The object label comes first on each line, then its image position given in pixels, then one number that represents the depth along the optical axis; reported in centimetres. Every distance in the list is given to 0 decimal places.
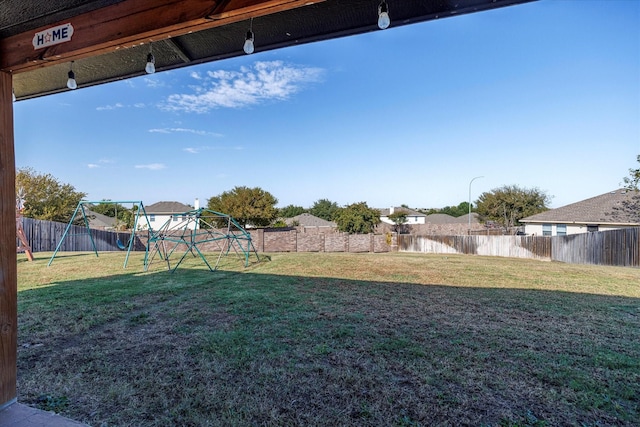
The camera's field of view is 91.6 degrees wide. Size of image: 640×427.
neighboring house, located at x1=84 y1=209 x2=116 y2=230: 4003
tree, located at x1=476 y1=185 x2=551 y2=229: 3095
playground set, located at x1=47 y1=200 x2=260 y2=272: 930
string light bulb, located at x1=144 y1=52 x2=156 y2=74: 241
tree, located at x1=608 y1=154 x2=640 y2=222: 1789
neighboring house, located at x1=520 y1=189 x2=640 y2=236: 1866
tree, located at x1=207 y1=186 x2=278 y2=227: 2466
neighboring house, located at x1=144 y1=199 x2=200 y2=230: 3950
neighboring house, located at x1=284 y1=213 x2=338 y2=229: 4272
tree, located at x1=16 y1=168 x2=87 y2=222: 2105
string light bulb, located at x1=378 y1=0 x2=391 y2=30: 171
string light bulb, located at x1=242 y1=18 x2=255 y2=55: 199
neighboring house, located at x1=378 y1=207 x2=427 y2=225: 5192
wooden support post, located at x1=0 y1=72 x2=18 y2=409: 181
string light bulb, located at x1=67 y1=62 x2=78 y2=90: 254
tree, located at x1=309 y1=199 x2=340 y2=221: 5778
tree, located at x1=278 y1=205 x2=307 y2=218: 5778
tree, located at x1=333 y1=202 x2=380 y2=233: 2652
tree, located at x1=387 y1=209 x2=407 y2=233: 3366
